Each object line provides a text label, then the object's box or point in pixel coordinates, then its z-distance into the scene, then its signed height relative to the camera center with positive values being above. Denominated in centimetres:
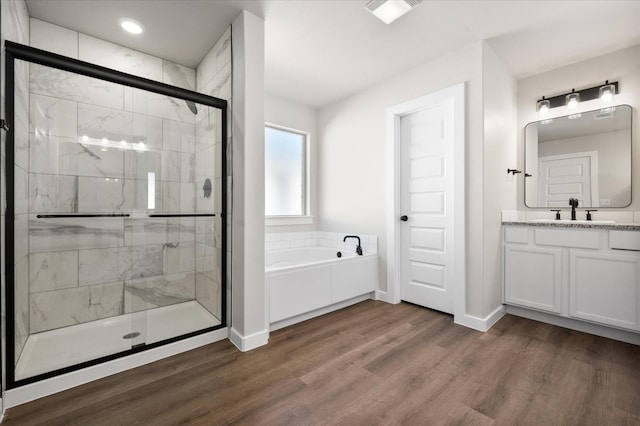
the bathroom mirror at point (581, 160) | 269 +52
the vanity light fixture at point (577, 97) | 269 +114
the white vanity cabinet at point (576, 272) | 227 -53
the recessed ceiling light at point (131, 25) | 227 +151
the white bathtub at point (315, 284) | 250 -71
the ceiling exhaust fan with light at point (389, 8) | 204 +148
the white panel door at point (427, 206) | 290 +6
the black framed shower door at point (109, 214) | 187 -1
